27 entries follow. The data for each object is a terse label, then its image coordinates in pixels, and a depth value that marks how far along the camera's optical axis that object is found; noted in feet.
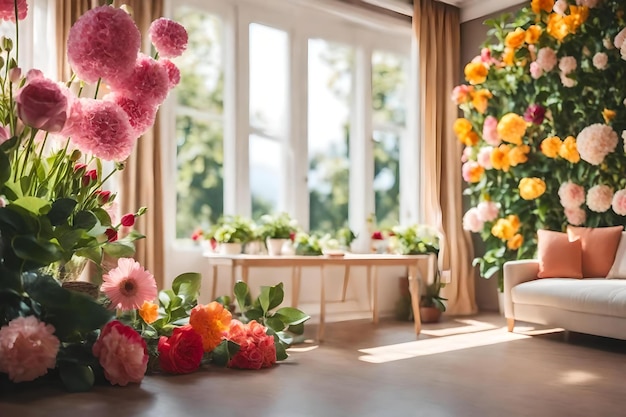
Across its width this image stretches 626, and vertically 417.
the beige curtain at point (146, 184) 14.92
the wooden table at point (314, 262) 14.56
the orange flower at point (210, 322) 9.52
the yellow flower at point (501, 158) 18.28
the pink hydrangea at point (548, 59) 17.31
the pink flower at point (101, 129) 5.74
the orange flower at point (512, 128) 17.83
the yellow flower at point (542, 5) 17.49
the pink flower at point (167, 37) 6.19
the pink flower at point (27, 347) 6.91
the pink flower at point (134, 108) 6.06
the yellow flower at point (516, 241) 18.15
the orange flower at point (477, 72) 18.67
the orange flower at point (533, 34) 17.62
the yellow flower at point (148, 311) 9.11
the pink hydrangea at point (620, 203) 15.86
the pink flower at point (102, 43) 5.52
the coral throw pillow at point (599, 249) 15.65
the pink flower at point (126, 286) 7.97
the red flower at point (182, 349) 9.40
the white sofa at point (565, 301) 13.24
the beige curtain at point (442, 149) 20.26
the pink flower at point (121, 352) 7.93
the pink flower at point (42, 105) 5.51
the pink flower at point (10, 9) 5.80
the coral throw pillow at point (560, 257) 15.55
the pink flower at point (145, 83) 5.91
